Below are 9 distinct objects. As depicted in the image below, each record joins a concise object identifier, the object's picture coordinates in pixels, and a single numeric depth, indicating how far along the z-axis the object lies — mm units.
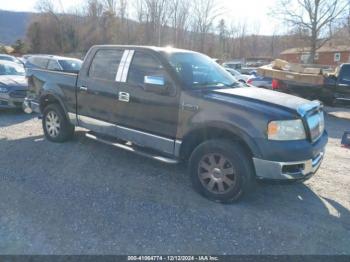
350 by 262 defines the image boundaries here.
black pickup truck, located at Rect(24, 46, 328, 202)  3807
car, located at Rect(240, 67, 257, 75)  29203
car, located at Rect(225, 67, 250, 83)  20045
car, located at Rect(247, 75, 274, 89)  15725
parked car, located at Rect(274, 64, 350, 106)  11180
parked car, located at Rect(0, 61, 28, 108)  9336
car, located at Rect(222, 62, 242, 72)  33791
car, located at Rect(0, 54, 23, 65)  19239
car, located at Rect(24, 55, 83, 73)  12516
